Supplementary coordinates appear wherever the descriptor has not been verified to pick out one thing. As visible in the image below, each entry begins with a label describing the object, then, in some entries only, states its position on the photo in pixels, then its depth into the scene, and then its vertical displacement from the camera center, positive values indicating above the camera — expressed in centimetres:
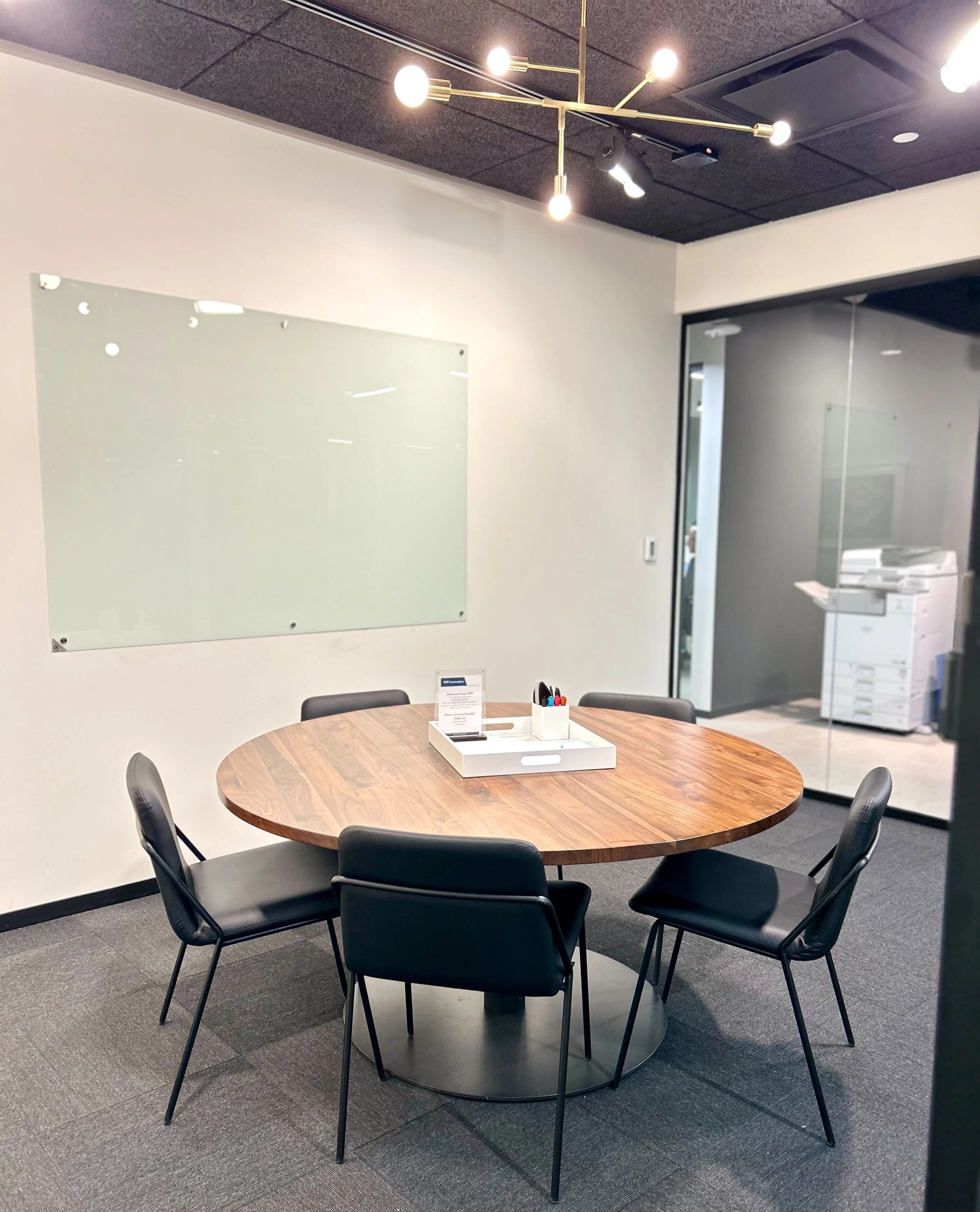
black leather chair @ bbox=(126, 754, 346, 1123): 203 -102
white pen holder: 248 -62
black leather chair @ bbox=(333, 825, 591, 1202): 171 -84
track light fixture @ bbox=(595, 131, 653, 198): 302 +122
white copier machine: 423 -62
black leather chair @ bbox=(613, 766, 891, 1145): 197 -101
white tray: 227 -67
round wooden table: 191 -71
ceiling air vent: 285 +150
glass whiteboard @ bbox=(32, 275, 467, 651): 315 +13
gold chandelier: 201 +102
